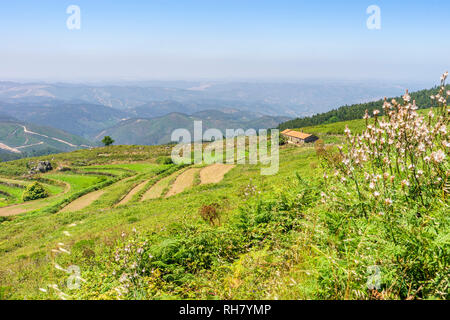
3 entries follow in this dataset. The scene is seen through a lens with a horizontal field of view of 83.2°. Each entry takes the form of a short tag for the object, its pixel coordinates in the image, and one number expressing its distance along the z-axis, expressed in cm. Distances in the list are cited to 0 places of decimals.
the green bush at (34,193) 5800
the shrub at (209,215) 1040
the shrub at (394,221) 335
